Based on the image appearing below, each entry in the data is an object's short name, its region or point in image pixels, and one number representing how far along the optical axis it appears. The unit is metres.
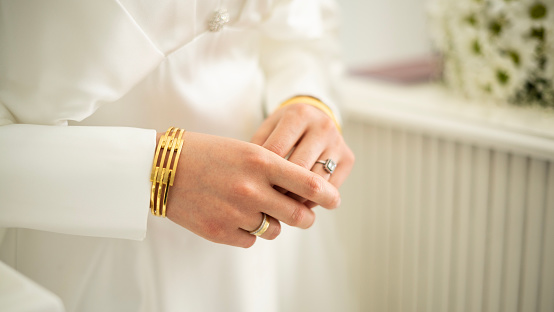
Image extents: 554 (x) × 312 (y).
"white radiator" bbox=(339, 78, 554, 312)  1.00
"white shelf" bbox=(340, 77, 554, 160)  0.94
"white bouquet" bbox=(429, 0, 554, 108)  0.96
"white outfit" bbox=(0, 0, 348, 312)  0.60
